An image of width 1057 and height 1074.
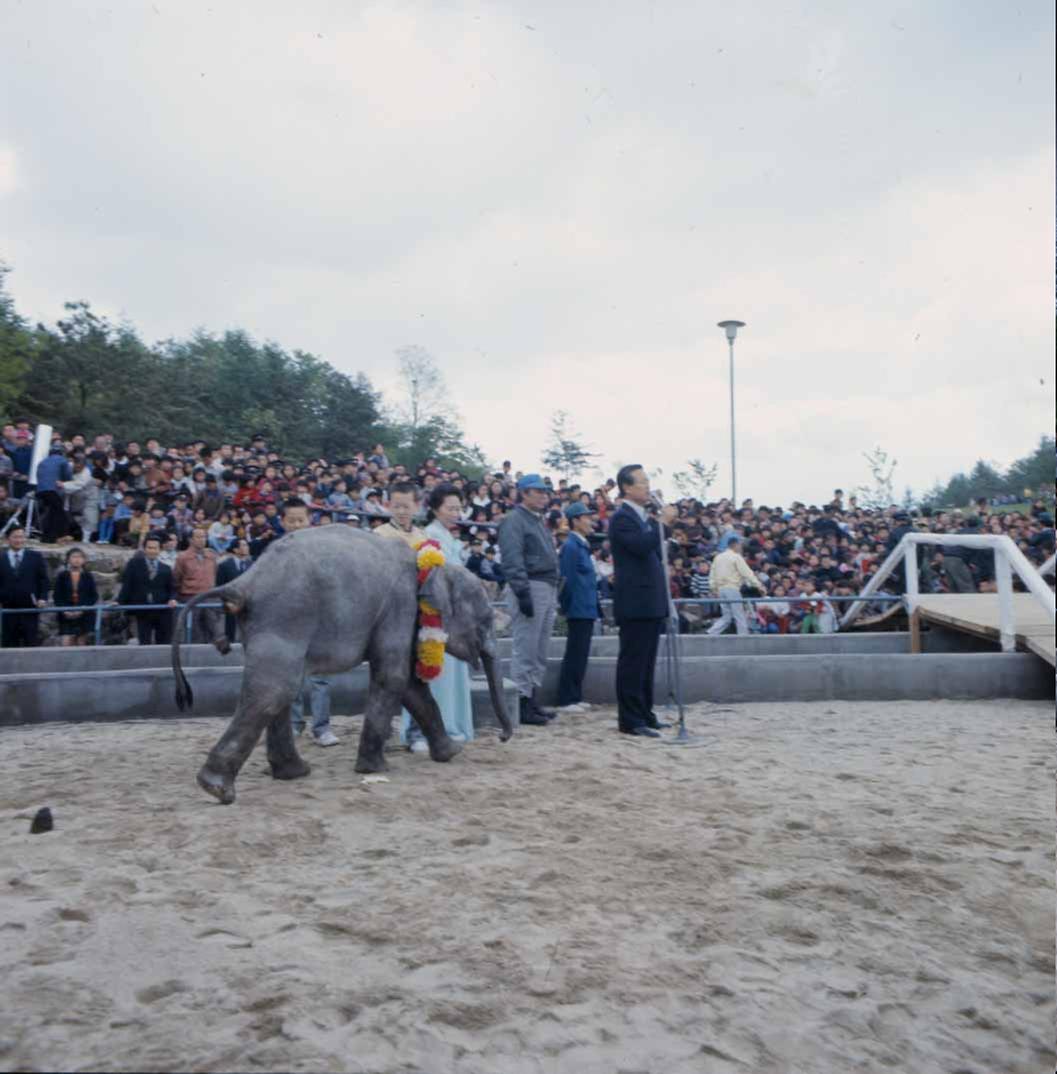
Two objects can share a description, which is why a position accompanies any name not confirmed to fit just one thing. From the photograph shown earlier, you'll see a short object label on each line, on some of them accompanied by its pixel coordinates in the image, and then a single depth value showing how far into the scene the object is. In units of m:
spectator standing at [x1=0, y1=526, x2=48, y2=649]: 10.95
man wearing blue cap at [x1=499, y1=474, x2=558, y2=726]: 8.16
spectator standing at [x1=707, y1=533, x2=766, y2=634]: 13.20
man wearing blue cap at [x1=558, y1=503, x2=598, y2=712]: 8.62
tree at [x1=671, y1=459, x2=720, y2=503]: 30.56
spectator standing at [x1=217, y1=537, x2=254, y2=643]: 11.32
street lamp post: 22.88
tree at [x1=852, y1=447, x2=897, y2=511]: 27.91
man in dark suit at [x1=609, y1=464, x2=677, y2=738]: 7.60
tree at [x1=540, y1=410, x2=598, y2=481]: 34.25
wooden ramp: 9.05
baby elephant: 5.32
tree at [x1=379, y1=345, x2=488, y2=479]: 48.41
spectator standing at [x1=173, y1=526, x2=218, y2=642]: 11.44
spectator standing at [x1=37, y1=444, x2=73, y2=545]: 14.44
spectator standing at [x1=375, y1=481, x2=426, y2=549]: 6.91
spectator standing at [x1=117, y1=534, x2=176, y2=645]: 11.38
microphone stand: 7.07
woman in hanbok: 7.05
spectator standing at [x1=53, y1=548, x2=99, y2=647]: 11.30
